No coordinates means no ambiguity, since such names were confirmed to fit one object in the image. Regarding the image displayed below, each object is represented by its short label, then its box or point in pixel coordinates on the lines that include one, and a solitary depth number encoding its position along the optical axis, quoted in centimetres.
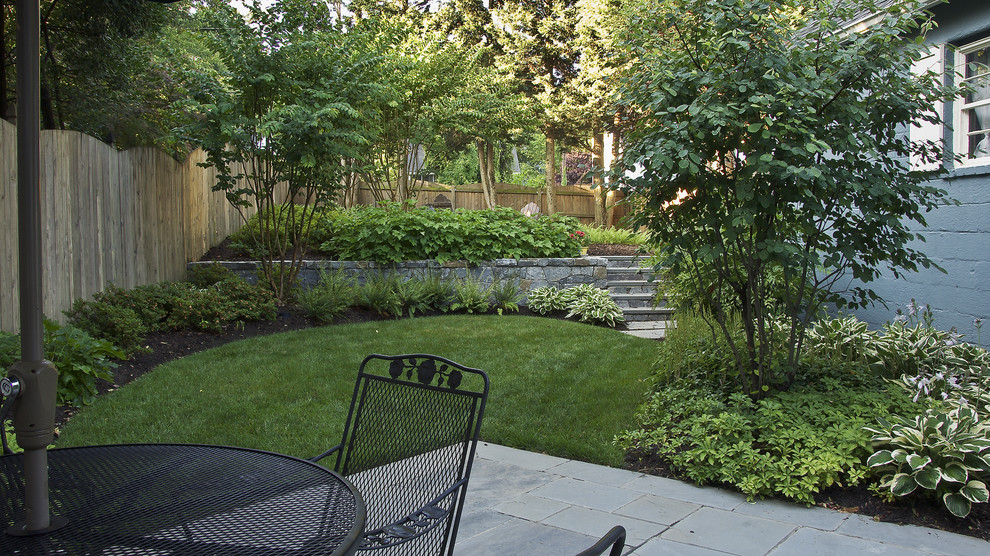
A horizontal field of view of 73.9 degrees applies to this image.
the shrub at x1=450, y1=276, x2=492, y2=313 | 801
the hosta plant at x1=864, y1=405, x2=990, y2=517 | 271
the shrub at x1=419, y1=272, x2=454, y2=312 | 805
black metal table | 135
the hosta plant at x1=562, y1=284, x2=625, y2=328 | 785
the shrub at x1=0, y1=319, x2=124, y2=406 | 409
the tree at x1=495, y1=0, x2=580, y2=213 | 1645
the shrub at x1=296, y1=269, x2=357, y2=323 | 717
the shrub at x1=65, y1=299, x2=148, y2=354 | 514
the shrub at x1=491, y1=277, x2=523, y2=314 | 823
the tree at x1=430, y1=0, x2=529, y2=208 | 1353
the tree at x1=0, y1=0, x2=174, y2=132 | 653
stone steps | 796
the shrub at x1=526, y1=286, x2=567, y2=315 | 825
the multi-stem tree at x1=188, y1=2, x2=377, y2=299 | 671
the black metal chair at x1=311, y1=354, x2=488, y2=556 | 190
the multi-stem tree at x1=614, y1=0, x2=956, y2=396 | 343
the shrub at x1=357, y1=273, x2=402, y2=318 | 767
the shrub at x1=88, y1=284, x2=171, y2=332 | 572
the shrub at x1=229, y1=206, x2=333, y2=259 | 841
